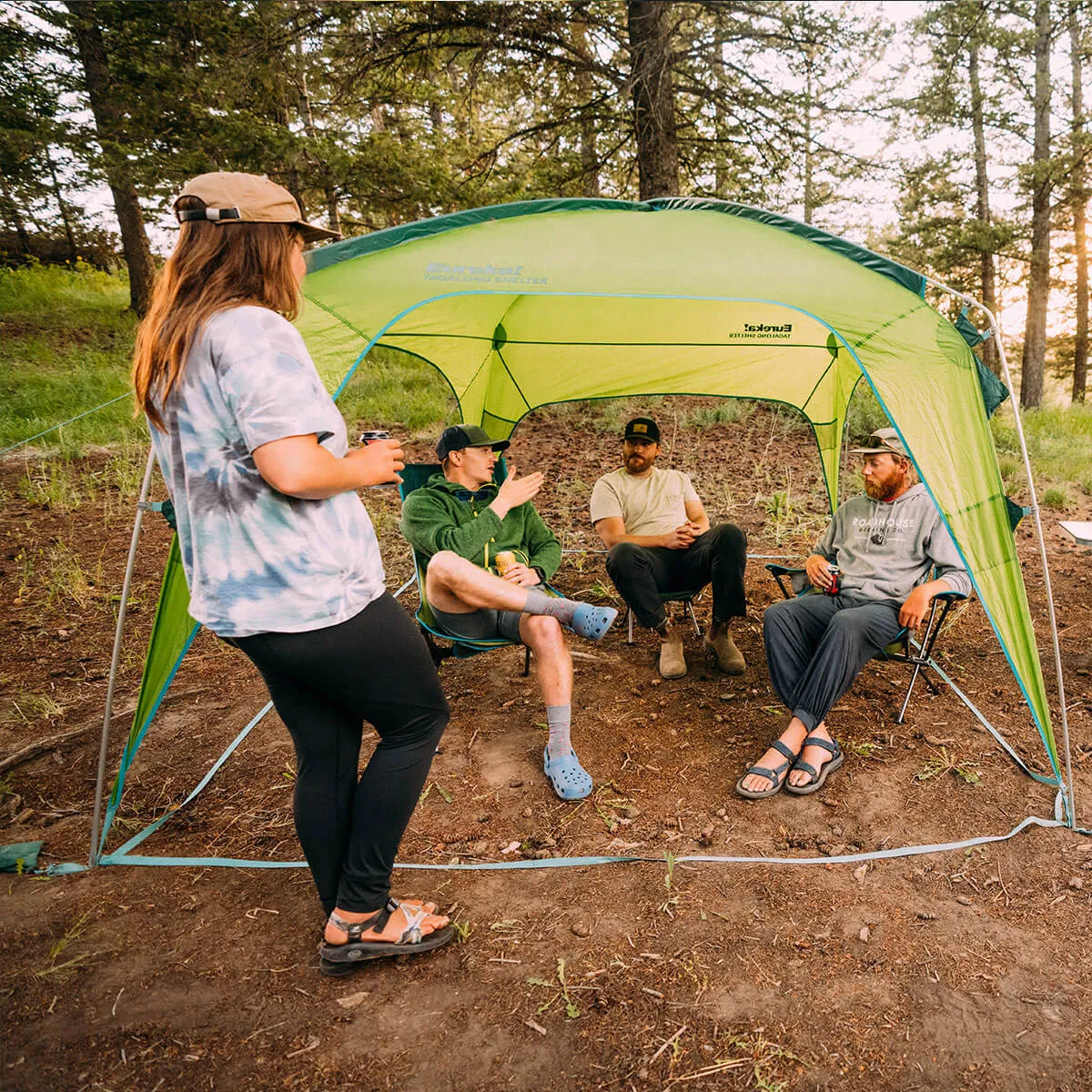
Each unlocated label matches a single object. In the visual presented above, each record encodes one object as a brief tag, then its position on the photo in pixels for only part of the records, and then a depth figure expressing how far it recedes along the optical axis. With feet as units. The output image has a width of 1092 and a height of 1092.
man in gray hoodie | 9.46
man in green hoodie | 9.50
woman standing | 4.52
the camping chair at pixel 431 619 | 10.84
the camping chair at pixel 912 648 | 10.12
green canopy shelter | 8.95
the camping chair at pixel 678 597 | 12.57
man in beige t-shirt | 12.13
